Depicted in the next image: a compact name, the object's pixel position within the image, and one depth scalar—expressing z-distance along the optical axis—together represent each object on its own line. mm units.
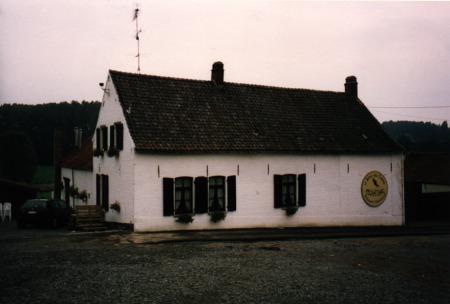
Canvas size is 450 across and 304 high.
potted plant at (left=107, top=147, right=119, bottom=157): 20359
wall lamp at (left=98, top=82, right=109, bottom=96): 21531
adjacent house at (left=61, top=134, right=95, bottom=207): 24625
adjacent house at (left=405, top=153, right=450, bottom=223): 29594
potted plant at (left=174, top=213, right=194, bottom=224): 19312
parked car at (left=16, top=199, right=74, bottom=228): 21922
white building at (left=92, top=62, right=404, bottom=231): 19234
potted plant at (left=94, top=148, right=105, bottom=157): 22219
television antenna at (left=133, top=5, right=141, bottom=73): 23353
